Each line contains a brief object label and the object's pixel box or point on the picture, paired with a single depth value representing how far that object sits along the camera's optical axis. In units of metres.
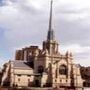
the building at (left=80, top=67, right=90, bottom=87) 73.37
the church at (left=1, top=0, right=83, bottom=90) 64.66
